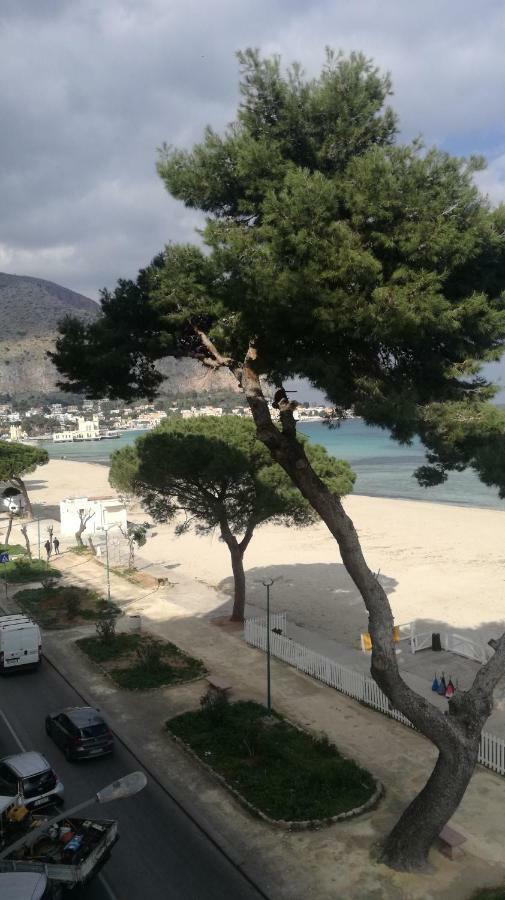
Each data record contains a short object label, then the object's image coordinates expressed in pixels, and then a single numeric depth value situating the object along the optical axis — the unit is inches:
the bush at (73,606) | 1040.2
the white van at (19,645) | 784.9
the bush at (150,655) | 788.0
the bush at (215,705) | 636.1
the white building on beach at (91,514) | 1713.8
